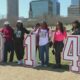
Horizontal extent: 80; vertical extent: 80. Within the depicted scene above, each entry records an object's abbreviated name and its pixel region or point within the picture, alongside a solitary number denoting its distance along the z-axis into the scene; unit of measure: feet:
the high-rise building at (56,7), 456.86
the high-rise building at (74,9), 420.36
